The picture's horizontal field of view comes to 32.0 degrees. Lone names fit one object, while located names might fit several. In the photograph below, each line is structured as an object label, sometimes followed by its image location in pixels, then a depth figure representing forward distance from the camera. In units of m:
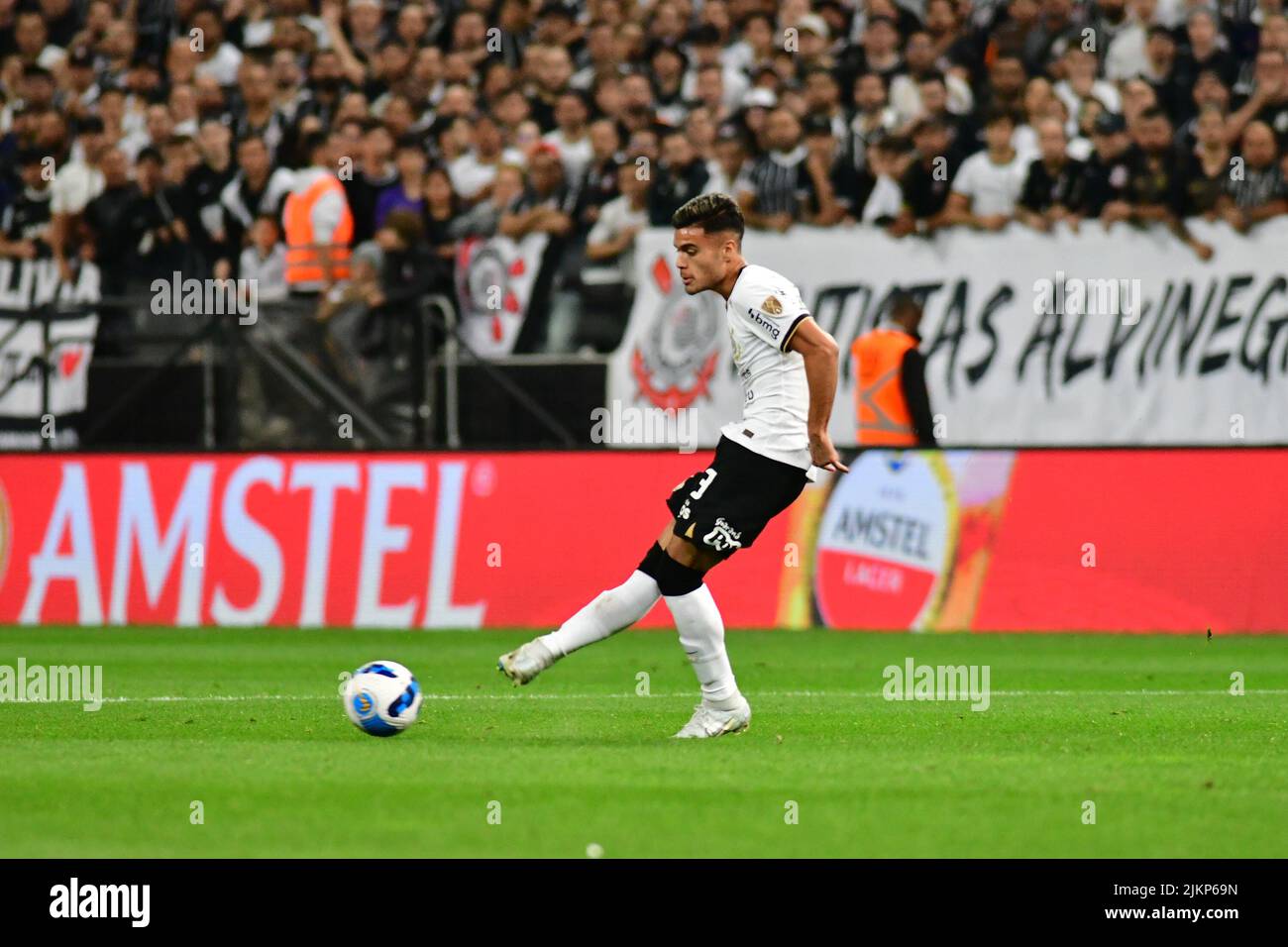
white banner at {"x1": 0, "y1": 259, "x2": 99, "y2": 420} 18.19
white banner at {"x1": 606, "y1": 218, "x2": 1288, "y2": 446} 17.45
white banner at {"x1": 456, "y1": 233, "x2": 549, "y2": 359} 18.20
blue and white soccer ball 9.81
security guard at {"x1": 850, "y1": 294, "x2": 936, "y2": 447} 17.38
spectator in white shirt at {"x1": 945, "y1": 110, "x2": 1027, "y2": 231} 18.14
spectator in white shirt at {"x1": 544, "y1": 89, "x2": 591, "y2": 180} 20.09
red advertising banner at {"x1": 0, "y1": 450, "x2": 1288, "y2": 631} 16.89
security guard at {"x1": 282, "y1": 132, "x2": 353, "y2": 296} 18.28
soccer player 9.68
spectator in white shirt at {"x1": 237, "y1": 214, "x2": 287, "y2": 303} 19.42
